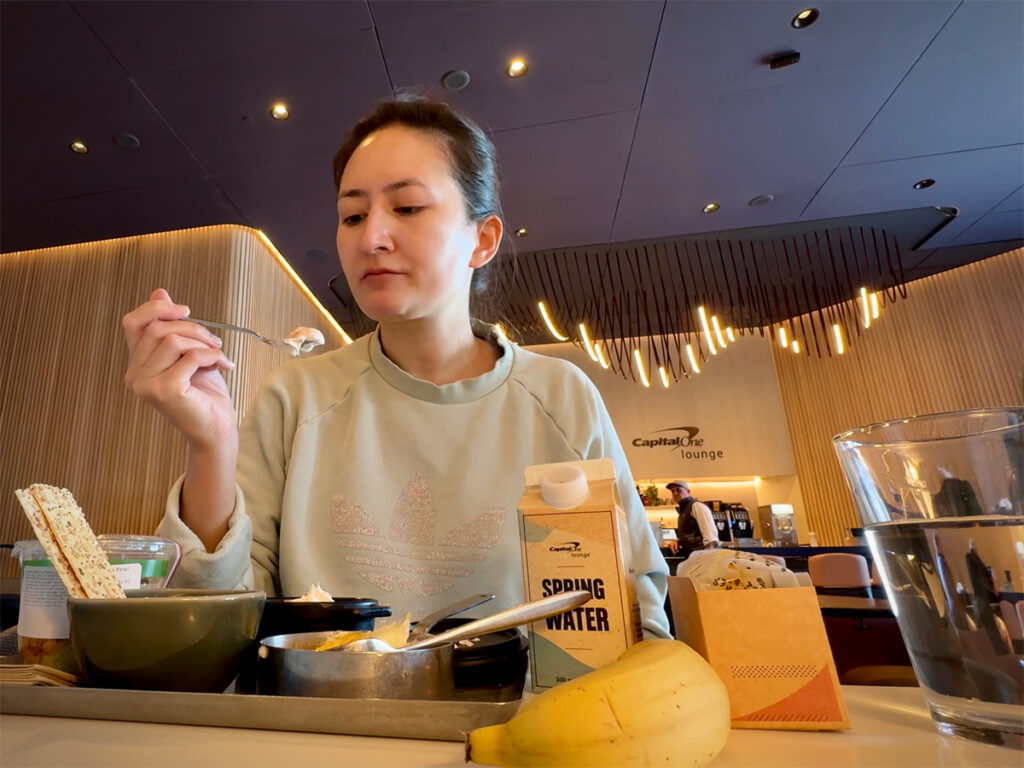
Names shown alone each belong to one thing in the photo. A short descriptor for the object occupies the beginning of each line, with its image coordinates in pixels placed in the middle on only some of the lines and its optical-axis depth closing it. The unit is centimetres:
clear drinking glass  33
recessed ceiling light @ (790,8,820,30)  271
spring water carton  45
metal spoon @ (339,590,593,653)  42
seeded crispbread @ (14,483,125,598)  47
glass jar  48
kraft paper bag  37
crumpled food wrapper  43
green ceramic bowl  40
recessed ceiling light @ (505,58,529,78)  290
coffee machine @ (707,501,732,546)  629
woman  89
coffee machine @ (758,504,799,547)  621
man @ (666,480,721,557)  471
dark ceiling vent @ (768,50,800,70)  292
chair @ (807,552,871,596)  195
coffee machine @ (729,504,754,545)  644
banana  29
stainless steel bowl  37
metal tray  34
